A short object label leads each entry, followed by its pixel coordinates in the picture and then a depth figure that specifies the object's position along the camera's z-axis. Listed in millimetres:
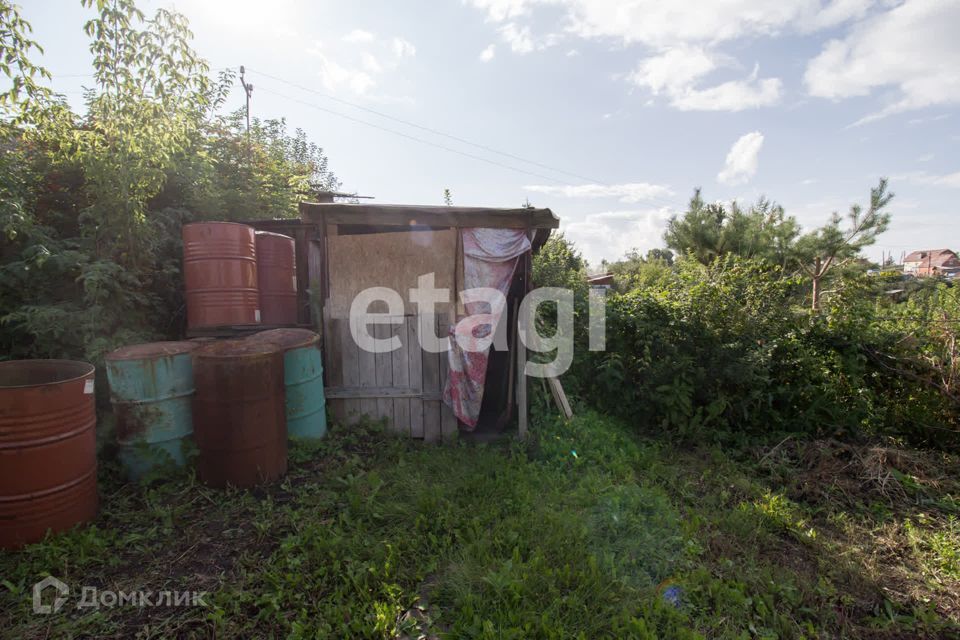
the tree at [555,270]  8484
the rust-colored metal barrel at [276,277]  5301
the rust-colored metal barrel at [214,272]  4574
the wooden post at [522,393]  5004
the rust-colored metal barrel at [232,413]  3605
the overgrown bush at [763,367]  5195
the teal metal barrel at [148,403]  3680
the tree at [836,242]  8781
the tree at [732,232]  10227
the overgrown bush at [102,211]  4121
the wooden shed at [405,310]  5023
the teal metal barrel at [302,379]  4262
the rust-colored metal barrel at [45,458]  2826
